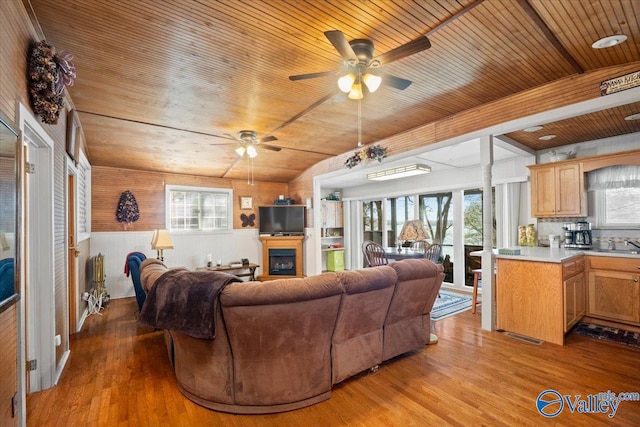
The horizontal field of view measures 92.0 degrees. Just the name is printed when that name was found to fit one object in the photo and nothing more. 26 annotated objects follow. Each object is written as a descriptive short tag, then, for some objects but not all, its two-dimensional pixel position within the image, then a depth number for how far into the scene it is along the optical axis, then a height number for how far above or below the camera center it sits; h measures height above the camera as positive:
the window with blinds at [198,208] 6.51 +0.19
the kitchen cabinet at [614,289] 3.48 -0.92
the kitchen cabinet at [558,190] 4.12 +0.29
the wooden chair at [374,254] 4.77 -0.64
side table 6.18 -1.06
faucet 3.80 -0.42
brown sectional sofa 2.05 -0.91
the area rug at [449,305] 4.29 -1.42
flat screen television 7.12 -0.10
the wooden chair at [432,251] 4.95 -0.61
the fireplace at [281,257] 7.05 -0.95
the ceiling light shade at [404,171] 5.24 +0.75
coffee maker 4.12 -0.33
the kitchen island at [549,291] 3.21 -0.88
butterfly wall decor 7.29 -0.09
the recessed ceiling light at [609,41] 2.27 +1.27
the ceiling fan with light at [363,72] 2.19 +1.09
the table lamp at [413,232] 4.62 -0.28
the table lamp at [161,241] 5.11 -0.39
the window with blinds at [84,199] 4.58 +0.33
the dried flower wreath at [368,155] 4.67 +0.92
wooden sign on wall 2.56 +1.08
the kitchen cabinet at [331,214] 8.33 +0.02
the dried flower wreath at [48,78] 2.02 +0.96
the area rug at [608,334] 3.28 -1.40
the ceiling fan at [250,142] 4.40 +1.08
